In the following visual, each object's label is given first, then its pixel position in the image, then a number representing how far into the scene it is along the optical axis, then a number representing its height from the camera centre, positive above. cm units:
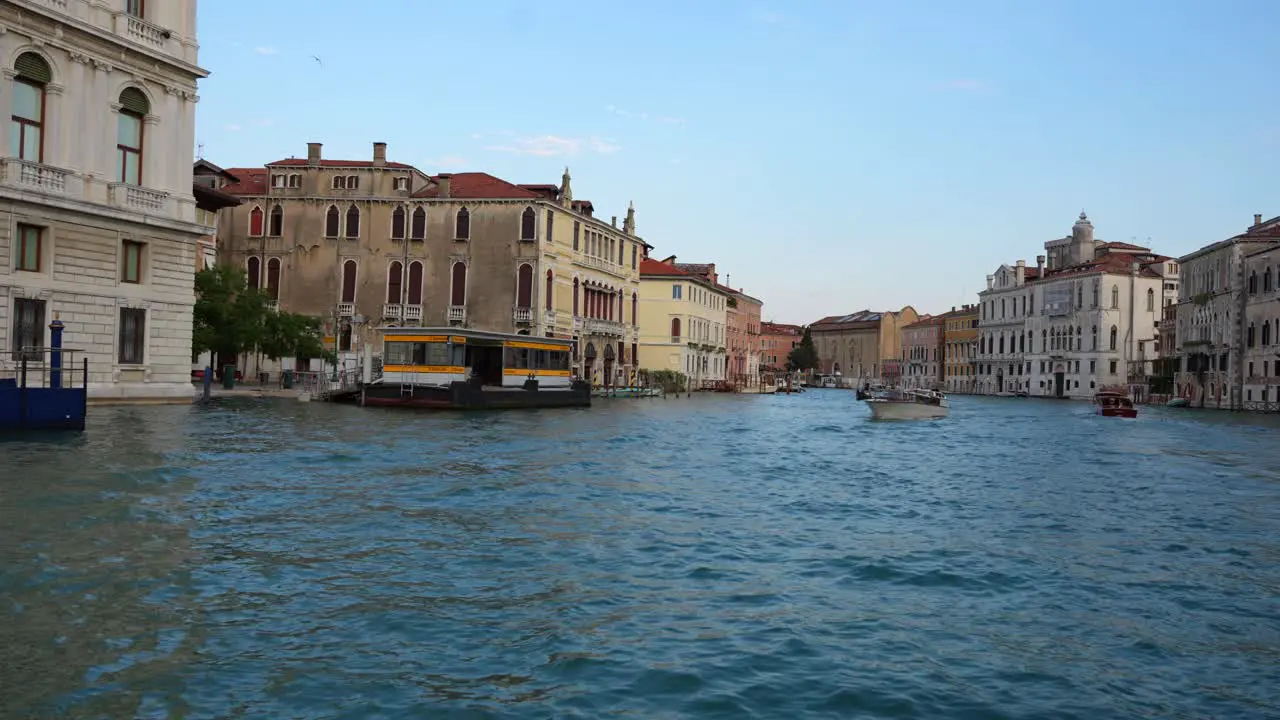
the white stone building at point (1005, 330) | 9119 +466
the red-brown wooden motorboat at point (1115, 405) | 4216 -70
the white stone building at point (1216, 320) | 5412 +377
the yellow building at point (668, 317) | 6888 +354
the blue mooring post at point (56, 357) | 1721 -8
